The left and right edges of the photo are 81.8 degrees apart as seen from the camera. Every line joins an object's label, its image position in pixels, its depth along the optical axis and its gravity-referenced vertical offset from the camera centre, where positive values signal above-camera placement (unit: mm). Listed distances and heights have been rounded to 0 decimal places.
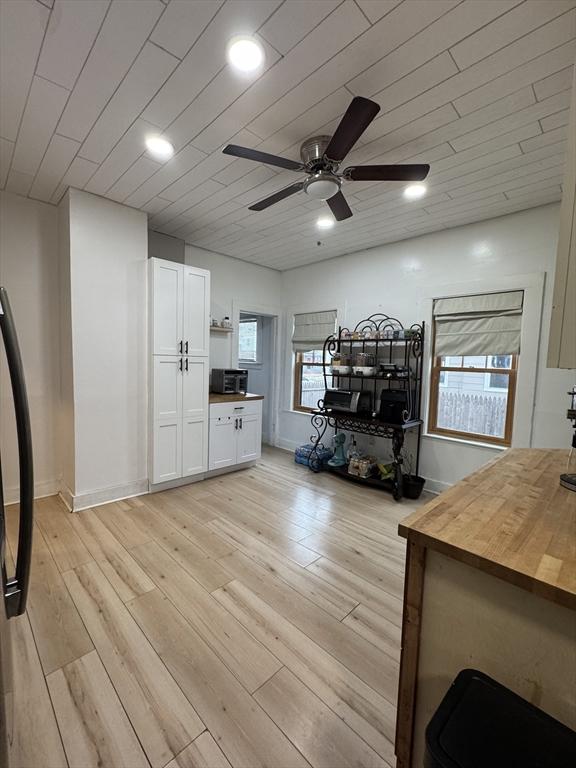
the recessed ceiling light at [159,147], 2126 +1367
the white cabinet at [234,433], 3830 -929
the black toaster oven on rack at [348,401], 3930 -504
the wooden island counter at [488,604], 811 -646
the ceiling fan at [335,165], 1532 +1085
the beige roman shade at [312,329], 4625 +426
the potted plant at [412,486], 3482 -1300
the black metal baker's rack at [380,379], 3580 -232
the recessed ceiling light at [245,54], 1449 +1364
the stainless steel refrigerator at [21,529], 733 -512
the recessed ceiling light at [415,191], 2620 +1378
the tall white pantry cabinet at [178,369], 3287 -150
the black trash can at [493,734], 660 -782
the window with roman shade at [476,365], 3184 -17
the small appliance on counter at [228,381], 4176 -314
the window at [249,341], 5859 +277
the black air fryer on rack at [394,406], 3561 -490
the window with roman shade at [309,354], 4699 +68
